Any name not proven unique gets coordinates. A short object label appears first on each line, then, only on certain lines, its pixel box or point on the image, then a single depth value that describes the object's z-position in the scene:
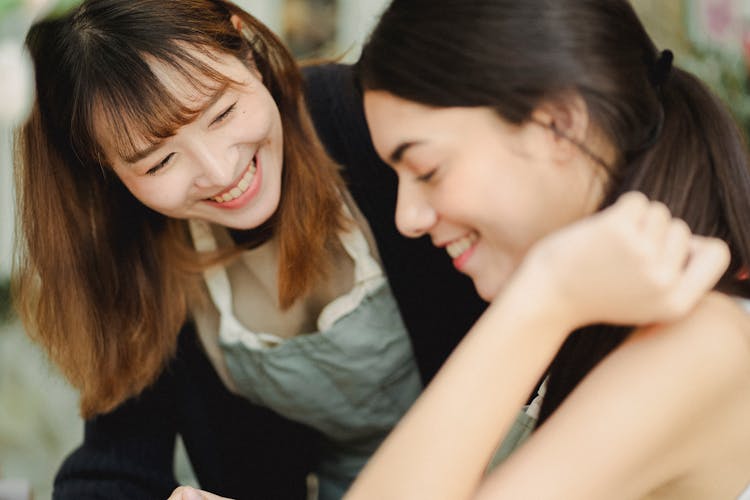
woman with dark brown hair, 0.92
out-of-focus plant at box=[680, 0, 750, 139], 2.60
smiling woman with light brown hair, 1.34
